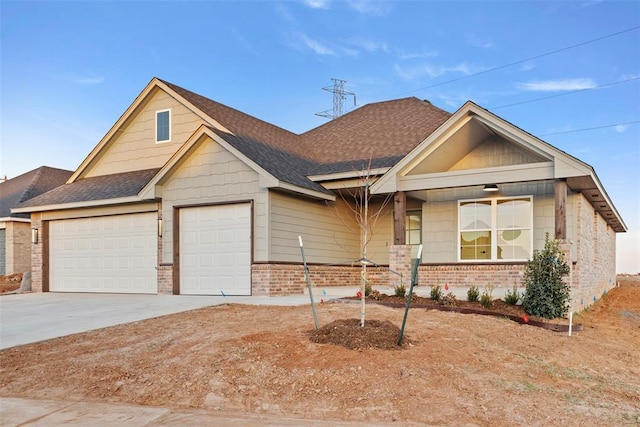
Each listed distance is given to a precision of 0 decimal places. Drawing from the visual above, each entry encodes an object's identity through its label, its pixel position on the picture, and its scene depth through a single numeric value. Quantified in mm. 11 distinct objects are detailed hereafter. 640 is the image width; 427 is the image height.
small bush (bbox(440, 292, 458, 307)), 11859
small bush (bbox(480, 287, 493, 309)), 11781
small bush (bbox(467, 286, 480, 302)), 12219
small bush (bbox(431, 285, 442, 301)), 12211
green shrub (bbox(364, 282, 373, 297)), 12938
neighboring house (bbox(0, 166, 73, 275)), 25022
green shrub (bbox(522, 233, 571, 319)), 11281
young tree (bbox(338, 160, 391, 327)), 16556
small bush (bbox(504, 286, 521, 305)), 12023
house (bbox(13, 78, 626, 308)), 14750
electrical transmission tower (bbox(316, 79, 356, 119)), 34625
